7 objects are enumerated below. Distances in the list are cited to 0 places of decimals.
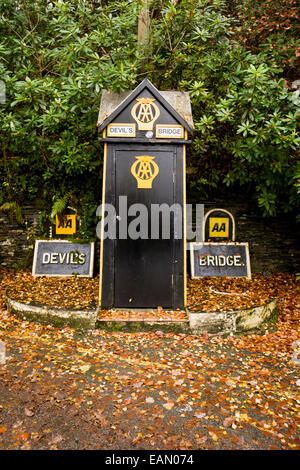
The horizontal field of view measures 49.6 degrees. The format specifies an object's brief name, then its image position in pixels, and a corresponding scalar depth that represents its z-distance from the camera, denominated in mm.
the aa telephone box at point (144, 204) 5156
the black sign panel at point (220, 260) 7548
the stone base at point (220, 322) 4910
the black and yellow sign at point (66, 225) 7992
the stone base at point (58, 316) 4961
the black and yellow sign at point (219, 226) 8211
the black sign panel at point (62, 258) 7387
